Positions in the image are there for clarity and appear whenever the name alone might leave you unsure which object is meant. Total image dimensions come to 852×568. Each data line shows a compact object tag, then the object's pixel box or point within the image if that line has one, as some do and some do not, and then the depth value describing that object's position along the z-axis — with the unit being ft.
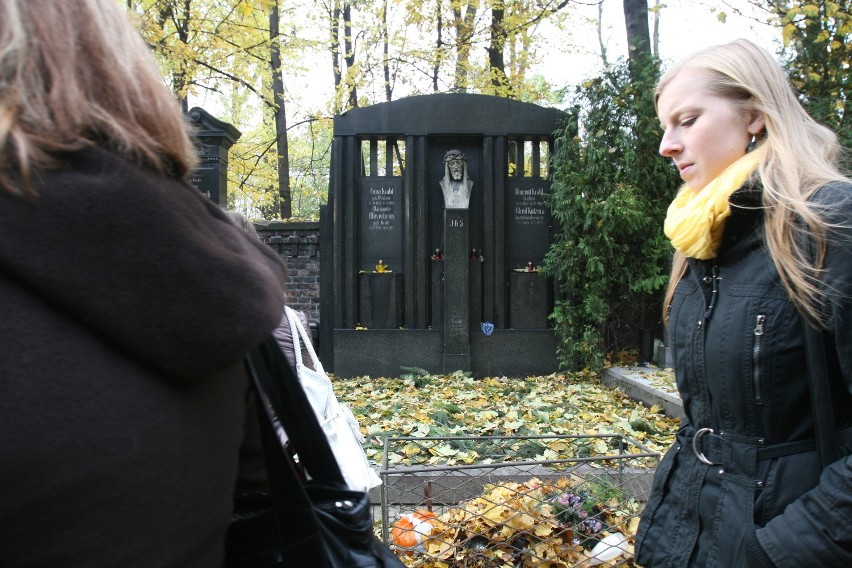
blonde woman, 4.59
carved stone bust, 30.83
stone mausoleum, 31.55
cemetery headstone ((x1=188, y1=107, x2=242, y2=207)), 33.71
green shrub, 28.48
